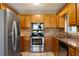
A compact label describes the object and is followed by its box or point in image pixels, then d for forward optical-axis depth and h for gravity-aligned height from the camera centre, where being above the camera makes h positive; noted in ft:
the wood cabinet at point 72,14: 6.16 +1.21
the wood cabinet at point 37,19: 11.88 +1.48
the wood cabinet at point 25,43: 11.12 -2.16
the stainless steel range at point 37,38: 10.97 -1.43
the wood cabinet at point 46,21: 11.98 +1.17
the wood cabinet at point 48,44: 11.03 -2.31
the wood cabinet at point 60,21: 11.71 +1.14
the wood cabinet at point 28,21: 11.90 +1.17
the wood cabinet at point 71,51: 4.36 -1.39
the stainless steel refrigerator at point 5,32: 4.16 -0.20
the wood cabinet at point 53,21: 12.03 +1.17
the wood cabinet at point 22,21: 11.92 +1.18
